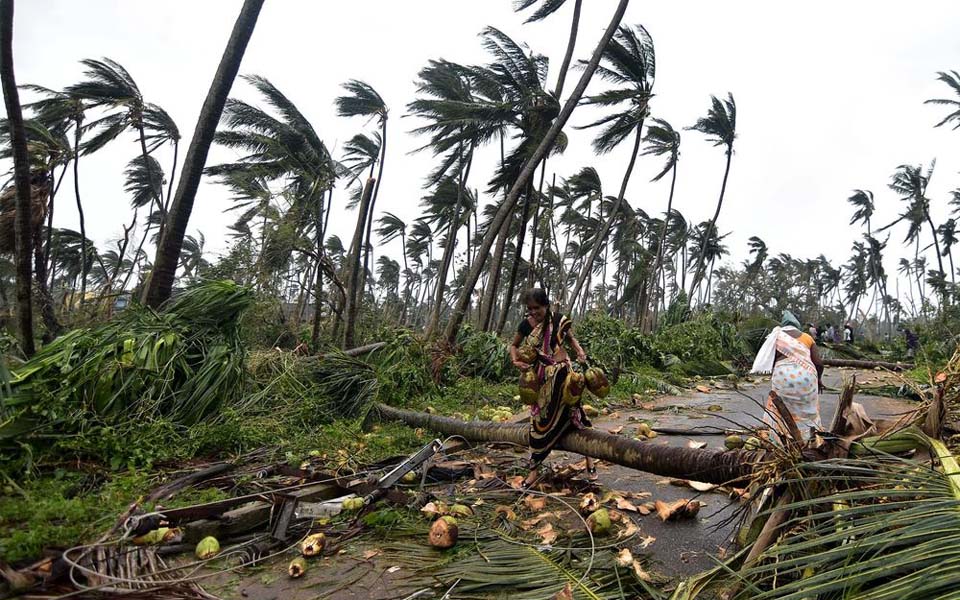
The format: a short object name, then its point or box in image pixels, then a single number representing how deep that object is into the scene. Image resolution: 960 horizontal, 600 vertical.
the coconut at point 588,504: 3.12
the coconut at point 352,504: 3.04
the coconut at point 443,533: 2.57
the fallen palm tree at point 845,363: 10.80
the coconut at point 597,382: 3.35
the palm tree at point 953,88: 18.34
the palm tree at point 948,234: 32.31
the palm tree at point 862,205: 36.41
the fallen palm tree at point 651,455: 2.41
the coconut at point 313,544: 2.54
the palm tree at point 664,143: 18.89
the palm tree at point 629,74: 12.15
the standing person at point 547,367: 3.52
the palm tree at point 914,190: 28.16
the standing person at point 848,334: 16.55
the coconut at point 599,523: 2.77
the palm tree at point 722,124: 19.94
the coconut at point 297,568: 2.37
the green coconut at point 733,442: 3.40
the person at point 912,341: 15.30
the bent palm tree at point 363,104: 15.65
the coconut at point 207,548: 2.49
